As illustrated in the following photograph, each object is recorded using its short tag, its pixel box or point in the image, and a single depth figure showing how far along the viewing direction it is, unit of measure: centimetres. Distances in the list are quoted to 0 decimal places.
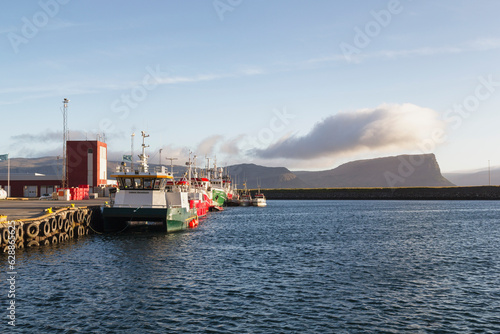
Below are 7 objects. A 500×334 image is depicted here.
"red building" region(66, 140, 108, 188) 10869
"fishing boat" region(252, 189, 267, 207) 13912
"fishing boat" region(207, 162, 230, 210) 11671
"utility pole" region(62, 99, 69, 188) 10290
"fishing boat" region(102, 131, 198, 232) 4791
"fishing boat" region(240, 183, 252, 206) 14075
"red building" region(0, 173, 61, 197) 11500
